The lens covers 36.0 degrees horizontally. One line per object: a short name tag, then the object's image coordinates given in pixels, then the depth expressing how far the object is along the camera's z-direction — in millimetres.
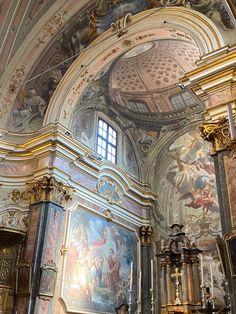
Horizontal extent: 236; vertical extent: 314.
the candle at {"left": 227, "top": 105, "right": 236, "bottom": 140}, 3468
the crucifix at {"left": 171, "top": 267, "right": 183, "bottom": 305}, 8172
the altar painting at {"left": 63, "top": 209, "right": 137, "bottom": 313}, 9836
